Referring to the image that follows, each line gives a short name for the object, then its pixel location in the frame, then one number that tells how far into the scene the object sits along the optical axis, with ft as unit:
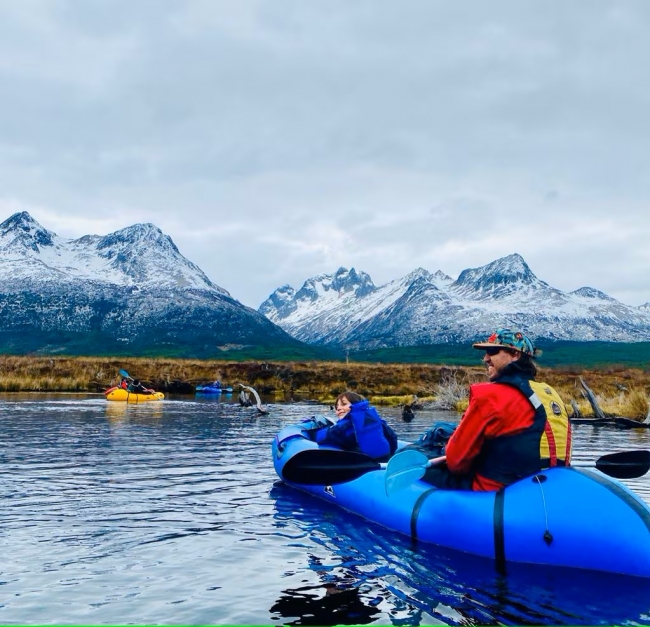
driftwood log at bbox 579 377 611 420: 85.97
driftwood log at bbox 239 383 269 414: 114.17
